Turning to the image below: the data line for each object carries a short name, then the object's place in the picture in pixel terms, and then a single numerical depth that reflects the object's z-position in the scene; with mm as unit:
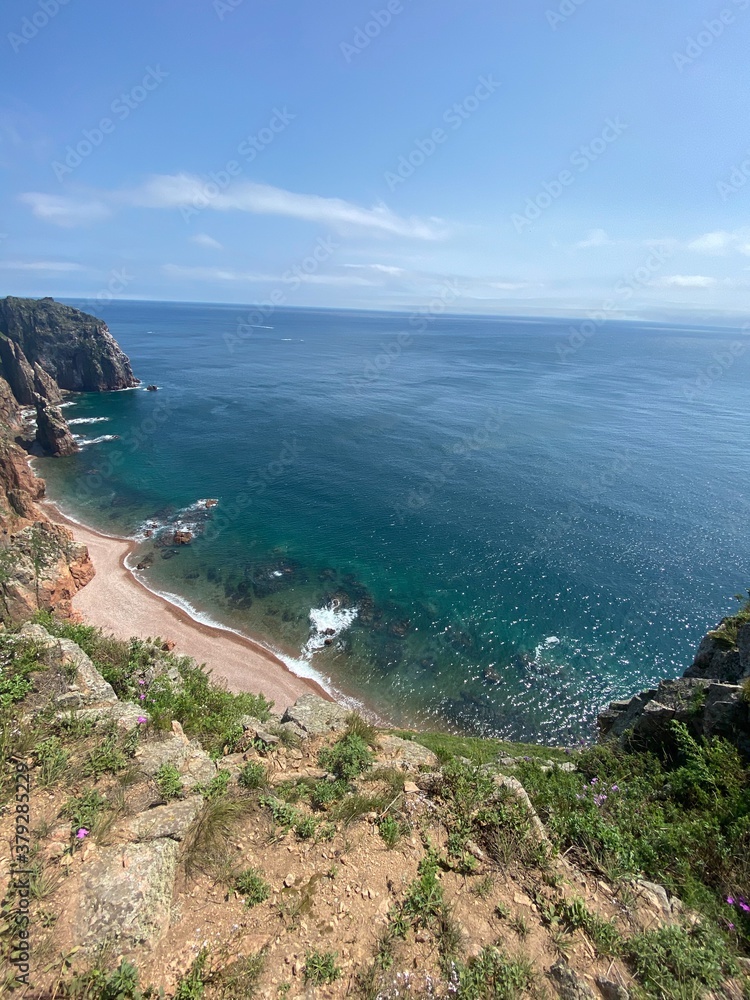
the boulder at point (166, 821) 7578
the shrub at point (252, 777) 9047
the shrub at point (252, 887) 6889
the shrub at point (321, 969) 5996
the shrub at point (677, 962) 6160
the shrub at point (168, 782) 8430
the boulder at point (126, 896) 6047
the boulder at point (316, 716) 13514
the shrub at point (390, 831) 8148
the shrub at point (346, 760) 10000
